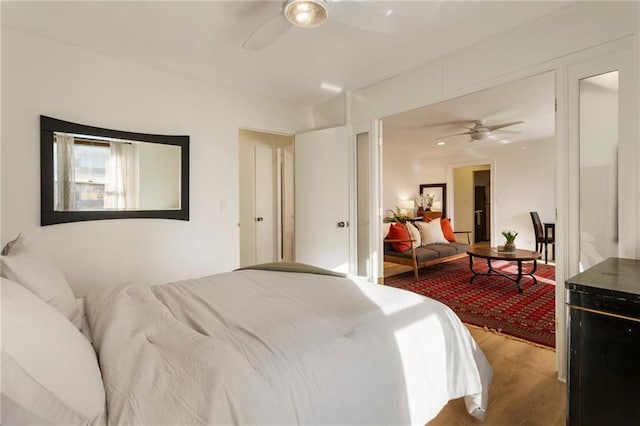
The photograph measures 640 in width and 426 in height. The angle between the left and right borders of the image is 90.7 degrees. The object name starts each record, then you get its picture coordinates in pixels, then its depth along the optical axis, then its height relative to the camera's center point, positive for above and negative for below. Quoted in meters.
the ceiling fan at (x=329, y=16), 1.69 +1.09
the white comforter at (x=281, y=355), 0.87 -0.49
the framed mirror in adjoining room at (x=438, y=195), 7.71 +0.33
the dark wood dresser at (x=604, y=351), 1.18 -0.56
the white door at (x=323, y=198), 3.62 +0.13
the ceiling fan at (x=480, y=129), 4.73 +1.20
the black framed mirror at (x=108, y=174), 2.40 +0.32
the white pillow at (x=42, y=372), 0.69 -0.40
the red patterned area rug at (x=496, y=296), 2.85 -1.04
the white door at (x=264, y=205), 4.87 +0.07
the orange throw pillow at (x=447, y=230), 5.65 -0.40
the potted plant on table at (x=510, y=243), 4.31 -0.48
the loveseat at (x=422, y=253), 4.52 -0.68
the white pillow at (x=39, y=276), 1.22 -0.27
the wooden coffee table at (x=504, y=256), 3.96 -0.62
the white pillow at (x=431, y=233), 5.34 -0.42
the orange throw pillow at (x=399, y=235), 4.74 -0.41
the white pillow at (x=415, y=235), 4.93 -0.41
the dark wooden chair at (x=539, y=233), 5.63 -0.46
